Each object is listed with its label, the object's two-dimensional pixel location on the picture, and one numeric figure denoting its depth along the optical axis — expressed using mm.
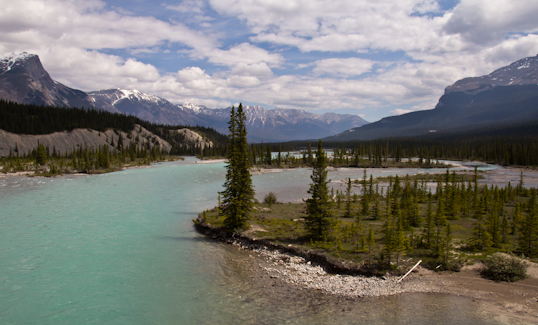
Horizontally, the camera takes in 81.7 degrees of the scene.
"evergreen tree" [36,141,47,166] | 108375
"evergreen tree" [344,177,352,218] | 35734
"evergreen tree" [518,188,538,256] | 20859
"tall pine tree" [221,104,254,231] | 29781
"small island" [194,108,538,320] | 18203
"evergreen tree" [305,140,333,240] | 25516
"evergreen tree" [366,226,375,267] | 22219
